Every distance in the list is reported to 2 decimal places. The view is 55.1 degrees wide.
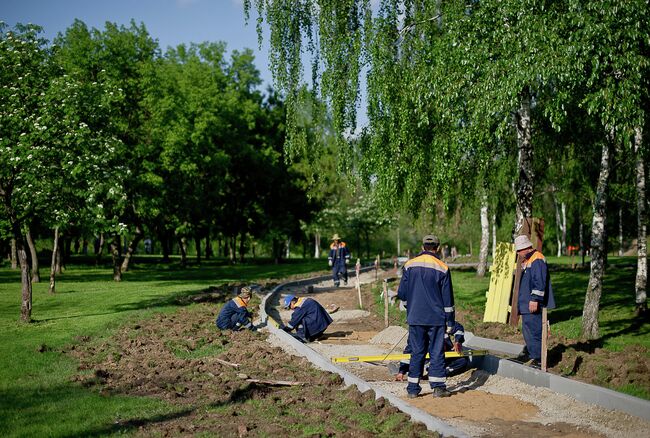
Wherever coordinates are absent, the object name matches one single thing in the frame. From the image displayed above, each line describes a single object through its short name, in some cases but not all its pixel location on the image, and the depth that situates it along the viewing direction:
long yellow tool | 9.48
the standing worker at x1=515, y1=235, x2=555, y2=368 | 9.07
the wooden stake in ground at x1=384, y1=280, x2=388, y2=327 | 14.85
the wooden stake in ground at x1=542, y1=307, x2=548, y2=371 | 8.62
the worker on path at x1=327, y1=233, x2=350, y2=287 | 25.95
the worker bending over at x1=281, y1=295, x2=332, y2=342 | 13.51
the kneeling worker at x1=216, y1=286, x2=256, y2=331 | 14.87
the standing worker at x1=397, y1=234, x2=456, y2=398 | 8.13
